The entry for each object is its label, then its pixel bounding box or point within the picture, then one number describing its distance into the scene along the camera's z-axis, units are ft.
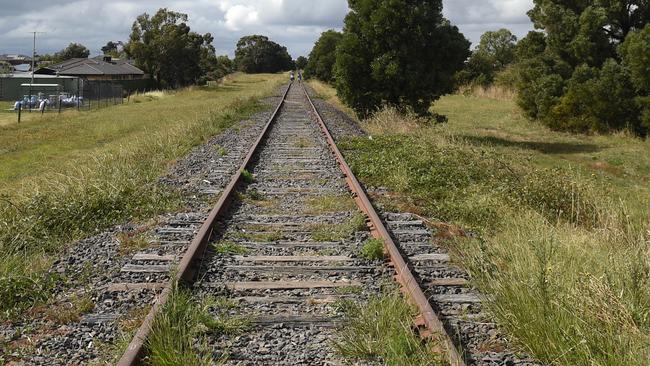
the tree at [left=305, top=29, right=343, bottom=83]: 221.46
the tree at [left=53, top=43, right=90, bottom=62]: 375.90
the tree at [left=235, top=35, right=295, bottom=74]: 509.35
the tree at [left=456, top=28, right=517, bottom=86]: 186.29
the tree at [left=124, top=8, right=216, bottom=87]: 202.69
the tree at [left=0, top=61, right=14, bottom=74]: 237.20
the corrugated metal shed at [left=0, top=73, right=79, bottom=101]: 150.51
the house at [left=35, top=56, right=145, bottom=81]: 199.41
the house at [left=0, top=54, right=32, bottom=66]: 475.39
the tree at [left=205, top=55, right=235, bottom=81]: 264.68
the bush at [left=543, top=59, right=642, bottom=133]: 71.15
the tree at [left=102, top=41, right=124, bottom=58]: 415.85
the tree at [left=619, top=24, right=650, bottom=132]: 64.13
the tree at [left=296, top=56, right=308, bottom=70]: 624.18
